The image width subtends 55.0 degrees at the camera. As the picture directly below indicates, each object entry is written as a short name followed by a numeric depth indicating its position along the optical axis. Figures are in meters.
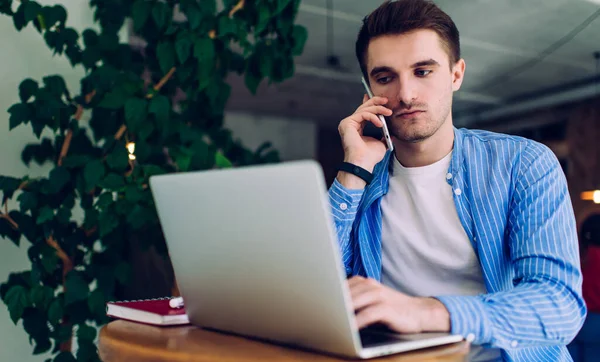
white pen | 1.08
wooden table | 0.75
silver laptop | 0.68
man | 1.05
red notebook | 1.01
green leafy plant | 2.00
